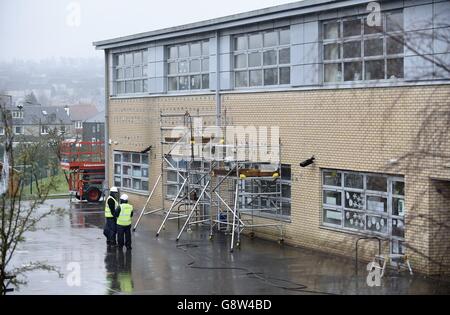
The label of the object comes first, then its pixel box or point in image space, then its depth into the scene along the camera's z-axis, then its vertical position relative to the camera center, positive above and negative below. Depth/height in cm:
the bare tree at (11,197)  1232 -96
